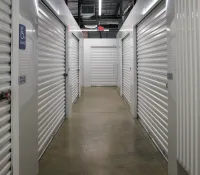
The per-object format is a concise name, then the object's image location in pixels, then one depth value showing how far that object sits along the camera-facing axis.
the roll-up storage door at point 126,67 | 7.67
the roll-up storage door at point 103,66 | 12.89
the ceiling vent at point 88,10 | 9.95
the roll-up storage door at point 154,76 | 3.57
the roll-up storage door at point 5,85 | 2.09
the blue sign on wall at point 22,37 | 2.37
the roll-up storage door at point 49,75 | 3.64
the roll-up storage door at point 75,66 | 7.84
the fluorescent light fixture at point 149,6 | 3.71
